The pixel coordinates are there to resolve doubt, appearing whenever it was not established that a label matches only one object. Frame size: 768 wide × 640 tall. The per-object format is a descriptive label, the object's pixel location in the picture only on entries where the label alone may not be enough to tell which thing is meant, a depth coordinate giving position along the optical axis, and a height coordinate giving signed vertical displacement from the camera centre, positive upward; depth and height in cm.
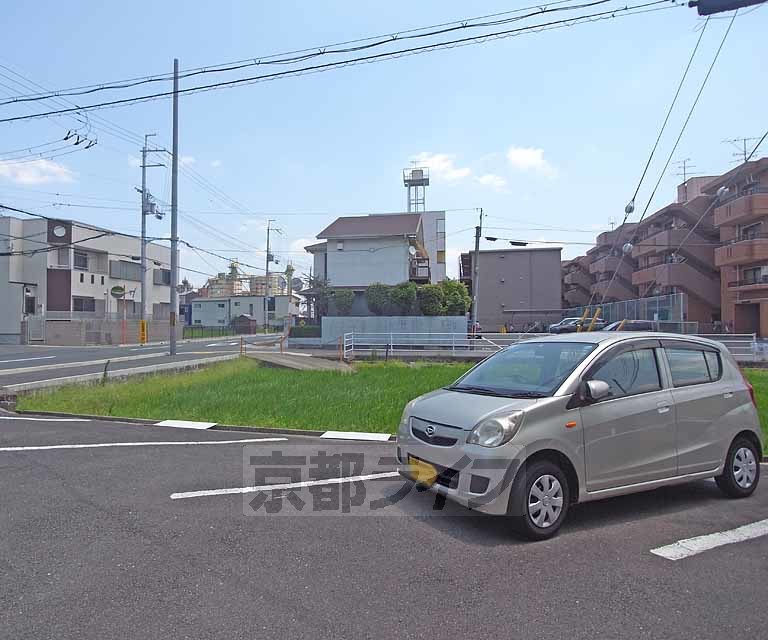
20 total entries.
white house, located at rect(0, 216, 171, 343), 4106 +341
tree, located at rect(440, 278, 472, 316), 3287 +134
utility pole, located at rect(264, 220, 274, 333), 5424 +438
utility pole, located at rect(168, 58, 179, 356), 2255 +482
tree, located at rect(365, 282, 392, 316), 3262 +130
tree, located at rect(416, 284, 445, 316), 3180 +112
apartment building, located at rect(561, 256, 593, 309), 5816 +407
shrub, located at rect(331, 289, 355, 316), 3469 +123
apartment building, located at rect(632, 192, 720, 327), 3778 +405
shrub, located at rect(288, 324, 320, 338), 3312 -72
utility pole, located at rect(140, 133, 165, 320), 3809 +765
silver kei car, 423 -87
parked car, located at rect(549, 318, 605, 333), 3266 -23
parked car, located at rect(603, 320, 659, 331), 2535 -13
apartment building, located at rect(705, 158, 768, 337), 3209 +432
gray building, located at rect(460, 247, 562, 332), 5388 +359
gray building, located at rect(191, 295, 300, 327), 7869 +130
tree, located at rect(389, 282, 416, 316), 3178 +127
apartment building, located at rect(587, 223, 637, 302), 4858 +444
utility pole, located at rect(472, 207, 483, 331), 3197 +363
